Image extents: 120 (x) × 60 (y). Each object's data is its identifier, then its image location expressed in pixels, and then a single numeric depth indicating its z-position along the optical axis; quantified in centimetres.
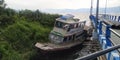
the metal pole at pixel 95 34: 505
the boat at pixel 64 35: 793
